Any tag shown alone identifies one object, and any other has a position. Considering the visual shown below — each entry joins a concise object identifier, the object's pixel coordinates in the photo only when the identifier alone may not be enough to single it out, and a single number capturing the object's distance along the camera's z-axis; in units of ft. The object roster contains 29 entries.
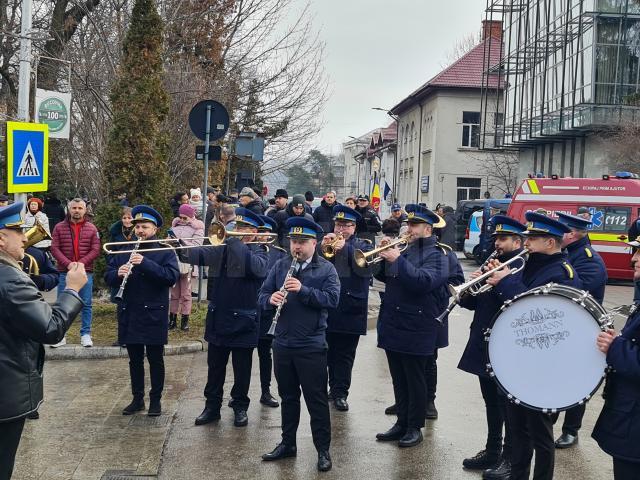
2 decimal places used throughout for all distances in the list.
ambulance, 73.26
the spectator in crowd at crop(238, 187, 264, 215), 46.88
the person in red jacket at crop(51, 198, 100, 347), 35.50
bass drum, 16.17
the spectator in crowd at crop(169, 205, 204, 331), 39.73
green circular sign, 44.57
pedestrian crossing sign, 33.06
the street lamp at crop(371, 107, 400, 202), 198.86
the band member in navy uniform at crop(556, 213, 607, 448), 24.63
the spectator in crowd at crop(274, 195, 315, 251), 46.64
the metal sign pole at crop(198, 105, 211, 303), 41.42
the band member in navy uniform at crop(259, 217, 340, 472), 22.20
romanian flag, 110.45
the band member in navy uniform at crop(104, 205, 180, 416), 26.27
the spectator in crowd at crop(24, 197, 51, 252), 57.35
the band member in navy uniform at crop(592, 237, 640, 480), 14.73
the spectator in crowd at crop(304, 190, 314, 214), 61.41
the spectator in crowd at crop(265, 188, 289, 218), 51.49
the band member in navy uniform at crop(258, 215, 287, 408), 28.30
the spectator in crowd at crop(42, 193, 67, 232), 73.41
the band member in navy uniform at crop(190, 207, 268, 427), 25.84
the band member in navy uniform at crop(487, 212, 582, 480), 18.58
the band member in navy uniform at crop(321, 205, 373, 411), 28.78
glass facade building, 103.71
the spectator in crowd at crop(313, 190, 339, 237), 50.80
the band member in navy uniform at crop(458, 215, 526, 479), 21.71
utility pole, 47.03
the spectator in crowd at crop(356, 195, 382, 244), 51.16
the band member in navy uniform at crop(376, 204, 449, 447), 24.04
